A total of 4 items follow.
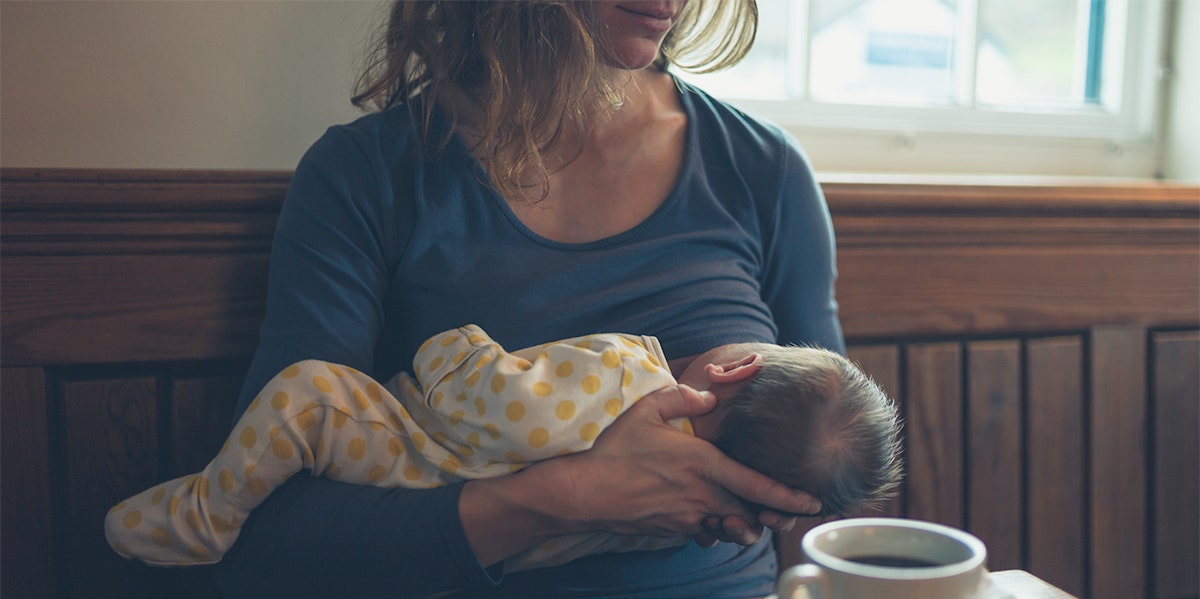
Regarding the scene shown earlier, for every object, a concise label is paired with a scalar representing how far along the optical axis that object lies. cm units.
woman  87
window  166
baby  86
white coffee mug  57
